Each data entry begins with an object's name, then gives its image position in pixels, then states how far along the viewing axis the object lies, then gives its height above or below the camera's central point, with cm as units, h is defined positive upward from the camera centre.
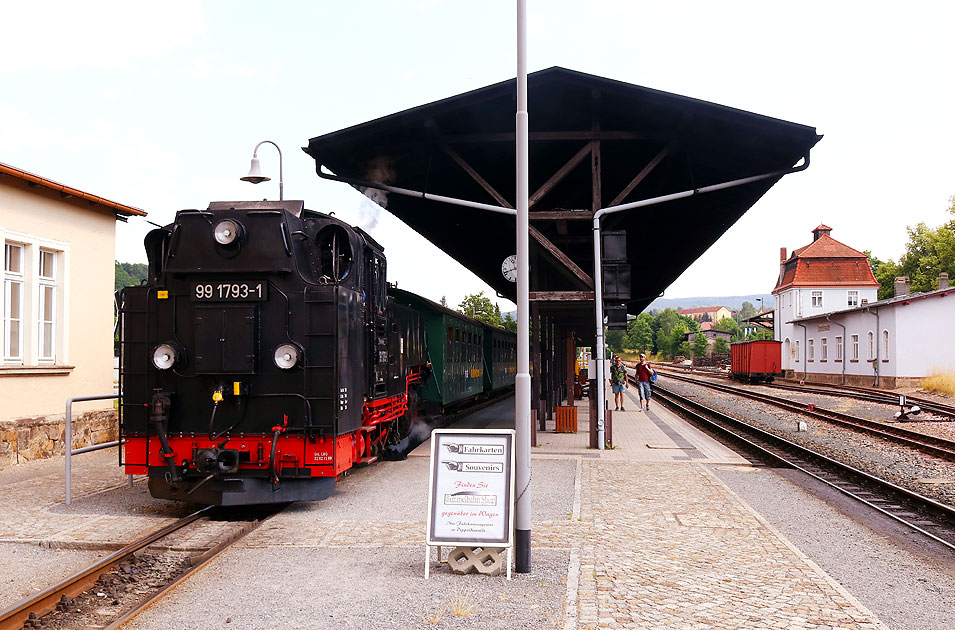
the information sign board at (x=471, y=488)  654 -119
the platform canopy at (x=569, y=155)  1376 +356
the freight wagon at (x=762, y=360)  4981 -119
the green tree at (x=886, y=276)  7306 +587
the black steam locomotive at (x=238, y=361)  869 -19
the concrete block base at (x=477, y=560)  653 -176
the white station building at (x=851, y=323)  3897 +93
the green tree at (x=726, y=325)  16656 +340
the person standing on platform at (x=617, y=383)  2561 -133
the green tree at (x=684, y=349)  12235 -119
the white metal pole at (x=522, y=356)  666 -12
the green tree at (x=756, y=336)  9141 +54
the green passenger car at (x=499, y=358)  2703 -59
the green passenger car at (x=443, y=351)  1722 -20
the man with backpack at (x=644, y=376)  2607 -115
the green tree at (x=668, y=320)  15725 +425
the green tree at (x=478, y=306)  6316 +281
